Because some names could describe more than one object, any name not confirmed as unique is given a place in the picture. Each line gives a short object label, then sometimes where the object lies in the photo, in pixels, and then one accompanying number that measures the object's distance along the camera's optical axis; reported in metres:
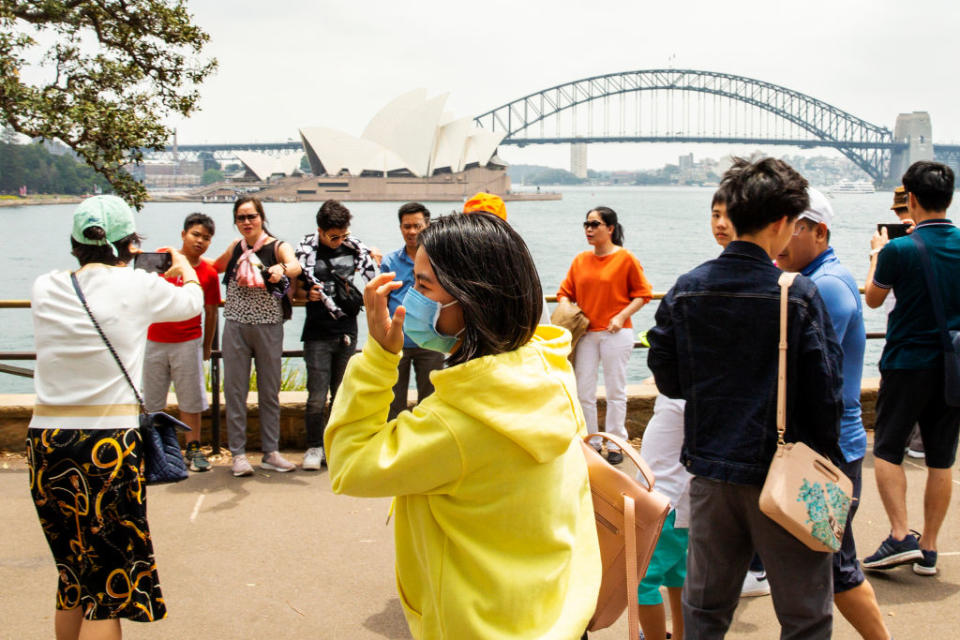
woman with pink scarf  5.27
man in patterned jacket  5.38
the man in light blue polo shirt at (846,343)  2.52
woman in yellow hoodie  1.53
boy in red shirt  5.29
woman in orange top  5.62
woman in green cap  2.49
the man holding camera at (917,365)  3.57
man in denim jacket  2.16
